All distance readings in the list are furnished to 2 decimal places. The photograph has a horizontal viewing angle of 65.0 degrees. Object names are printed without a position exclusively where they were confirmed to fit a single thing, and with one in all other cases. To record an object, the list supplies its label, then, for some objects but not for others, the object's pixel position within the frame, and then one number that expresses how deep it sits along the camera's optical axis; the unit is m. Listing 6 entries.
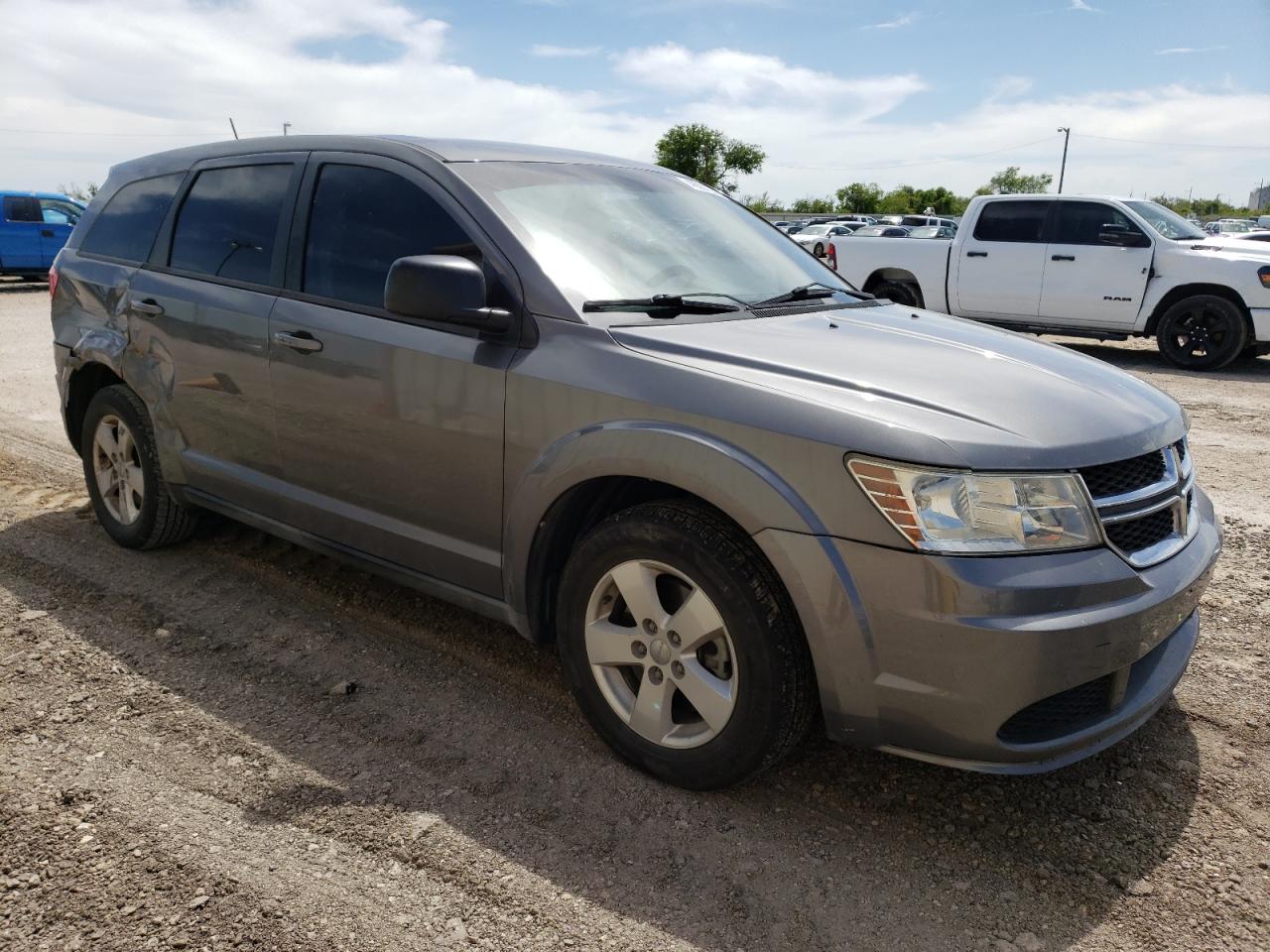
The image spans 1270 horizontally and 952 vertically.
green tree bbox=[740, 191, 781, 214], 76.84
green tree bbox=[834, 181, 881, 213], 88.69
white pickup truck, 10.23
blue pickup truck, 18.67
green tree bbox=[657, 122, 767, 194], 74.62
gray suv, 2.31
